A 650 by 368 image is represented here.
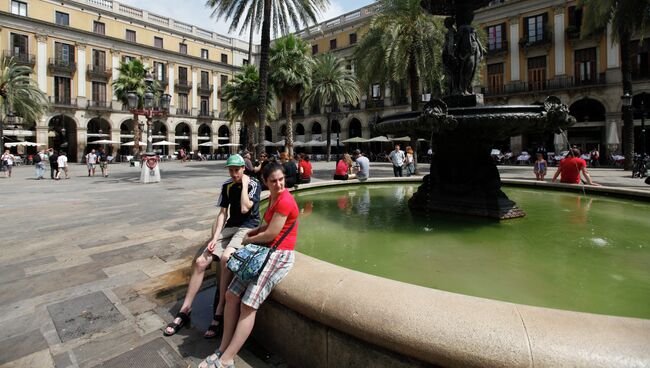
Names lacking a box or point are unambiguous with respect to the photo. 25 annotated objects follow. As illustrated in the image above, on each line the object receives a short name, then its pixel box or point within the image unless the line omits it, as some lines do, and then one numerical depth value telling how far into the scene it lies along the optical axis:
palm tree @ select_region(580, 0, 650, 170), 16.09
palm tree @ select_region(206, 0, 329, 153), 17.44
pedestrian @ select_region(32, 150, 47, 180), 18.52
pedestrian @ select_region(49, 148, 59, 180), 18.39
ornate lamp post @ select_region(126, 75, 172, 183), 15.89
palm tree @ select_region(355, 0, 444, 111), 18.23
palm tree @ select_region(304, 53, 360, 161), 37.25
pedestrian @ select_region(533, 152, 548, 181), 12.67
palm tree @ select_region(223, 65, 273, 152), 31.42
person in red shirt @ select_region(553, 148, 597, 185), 7.80
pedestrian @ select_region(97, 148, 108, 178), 20.37
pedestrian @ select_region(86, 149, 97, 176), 20.45
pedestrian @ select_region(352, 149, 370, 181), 10.33
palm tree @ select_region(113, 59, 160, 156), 33.88
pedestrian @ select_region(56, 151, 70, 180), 18.30
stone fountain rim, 1.48
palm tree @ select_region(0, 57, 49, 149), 26.95
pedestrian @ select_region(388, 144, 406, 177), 13.57
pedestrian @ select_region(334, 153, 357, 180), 10.98
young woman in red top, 2.37
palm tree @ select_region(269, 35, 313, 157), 27.68
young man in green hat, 3.13
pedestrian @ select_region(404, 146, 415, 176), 14.38
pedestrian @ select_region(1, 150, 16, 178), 19.95
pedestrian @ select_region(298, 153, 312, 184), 10.47
